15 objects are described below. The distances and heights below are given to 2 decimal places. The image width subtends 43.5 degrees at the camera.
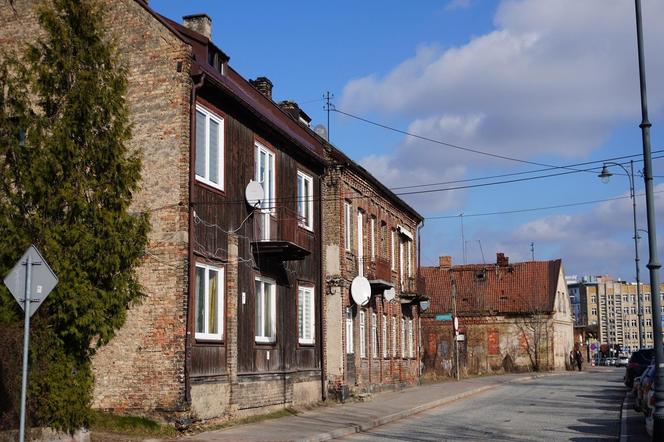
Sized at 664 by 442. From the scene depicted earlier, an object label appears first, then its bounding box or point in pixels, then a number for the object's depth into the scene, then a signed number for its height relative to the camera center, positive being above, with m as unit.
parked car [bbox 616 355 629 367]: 83.06 -3.88
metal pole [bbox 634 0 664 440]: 13.97 +1.90
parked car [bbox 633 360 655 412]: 18.77 -1.58
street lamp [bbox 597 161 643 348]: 37.86 +2.66
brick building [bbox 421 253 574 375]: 55.88 +0.49
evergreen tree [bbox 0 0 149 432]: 13.02 +2.07
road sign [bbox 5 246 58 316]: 10.65 +0.67
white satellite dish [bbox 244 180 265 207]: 20.30 +3.26
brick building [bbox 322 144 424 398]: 26.61 +1.62
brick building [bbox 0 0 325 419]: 17.28 +2.09
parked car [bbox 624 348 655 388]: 31.36 -1.52
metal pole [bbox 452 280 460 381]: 40.96 -0.43
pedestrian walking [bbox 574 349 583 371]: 60.89 -2.42
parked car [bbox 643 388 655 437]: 16.00 -1.75
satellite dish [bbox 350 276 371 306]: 27.16 +1.18
